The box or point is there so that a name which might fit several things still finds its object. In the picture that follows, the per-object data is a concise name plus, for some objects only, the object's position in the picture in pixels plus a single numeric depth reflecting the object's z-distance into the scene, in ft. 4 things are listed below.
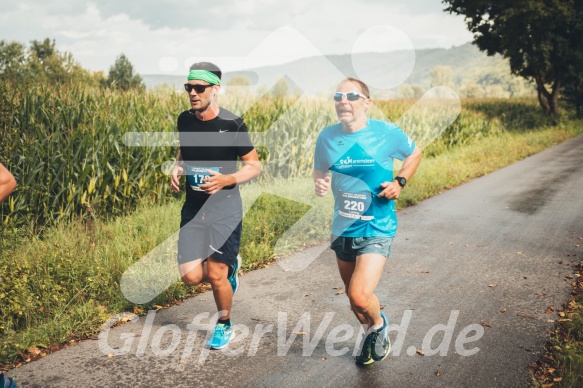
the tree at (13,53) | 223.10
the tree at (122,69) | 313.98
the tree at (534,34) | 91.76
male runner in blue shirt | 11.57
